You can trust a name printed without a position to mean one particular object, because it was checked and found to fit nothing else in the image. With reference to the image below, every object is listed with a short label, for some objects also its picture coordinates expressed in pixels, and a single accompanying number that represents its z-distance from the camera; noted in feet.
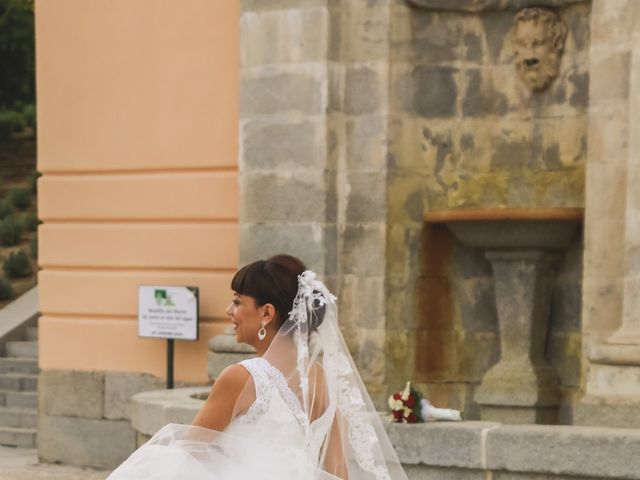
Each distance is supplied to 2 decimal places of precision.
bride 25.85
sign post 63.60
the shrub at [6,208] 109.26
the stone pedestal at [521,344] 55.38
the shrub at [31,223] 106.90
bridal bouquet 46.93
